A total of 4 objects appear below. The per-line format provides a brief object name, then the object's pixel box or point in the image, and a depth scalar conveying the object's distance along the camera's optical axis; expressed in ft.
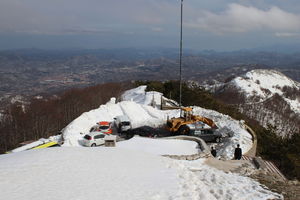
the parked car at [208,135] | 63.77
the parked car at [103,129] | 69.21
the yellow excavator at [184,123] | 66.28
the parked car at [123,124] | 73.05
